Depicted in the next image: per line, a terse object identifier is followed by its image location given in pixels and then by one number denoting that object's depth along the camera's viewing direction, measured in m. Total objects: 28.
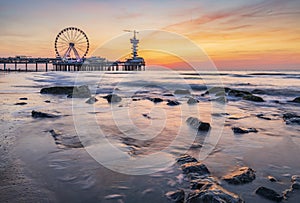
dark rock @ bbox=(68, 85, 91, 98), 13.83
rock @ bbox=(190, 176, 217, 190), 3.09
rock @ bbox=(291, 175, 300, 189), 3.22
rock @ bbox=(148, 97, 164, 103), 12.95
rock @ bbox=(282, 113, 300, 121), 8.33
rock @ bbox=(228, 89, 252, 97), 15.84
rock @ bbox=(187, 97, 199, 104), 12.32
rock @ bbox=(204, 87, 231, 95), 18.52
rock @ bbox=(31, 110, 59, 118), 7.77
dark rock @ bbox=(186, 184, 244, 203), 2.63
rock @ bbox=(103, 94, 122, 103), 12.62
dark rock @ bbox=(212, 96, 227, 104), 13.25
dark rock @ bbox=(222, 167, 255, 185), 3.35
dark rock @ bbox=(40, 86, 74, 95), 15.80
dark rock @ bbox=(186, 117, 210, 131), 6.51
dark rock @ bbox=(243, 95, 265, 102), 14.00
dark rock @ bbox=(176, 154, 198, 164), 4.07
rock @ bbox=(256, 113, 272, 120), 8.58
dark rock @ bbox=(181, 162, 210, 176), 3.62
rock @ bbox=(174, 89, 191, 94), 17.97
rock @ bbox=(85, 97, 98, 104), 11.73
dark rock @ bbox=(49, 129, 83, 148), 4.96
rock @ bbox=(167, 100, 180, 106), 11.66
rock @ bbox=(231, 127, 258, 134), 6.31
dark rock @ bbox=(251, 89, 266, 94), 19.94
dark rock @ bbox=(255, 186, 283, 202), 2.94
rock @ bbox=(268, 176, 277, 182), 3.46
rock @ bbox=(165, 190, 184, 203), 2.89
